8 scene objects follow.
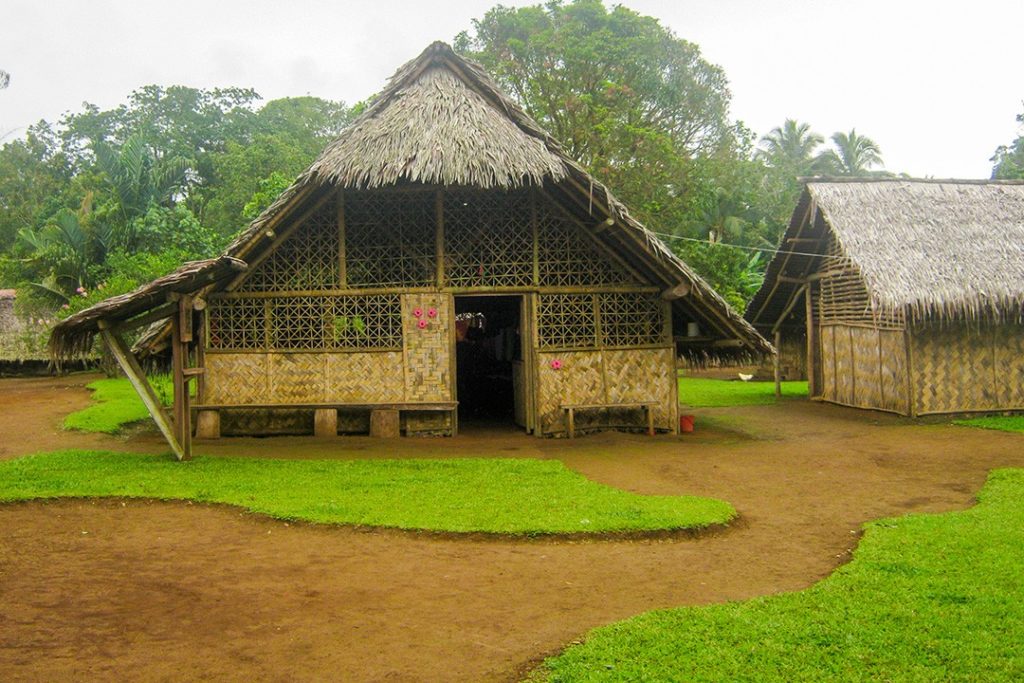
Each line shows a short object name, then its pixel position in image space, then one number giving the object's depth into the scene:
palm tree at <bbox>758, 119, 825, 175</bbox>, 35.41
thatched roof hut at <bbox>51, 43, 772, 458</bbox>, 10.86
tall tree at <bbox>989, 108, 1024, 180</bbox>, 27.27
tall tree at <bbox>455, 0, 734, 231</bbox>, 23.55
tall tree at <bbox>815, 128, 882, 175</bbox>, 34.47
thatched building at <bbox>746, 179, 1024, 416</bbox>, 12.56
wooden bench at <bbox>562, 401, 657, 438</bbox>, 11.15
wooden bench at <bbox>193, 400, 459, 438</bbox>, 11.02
